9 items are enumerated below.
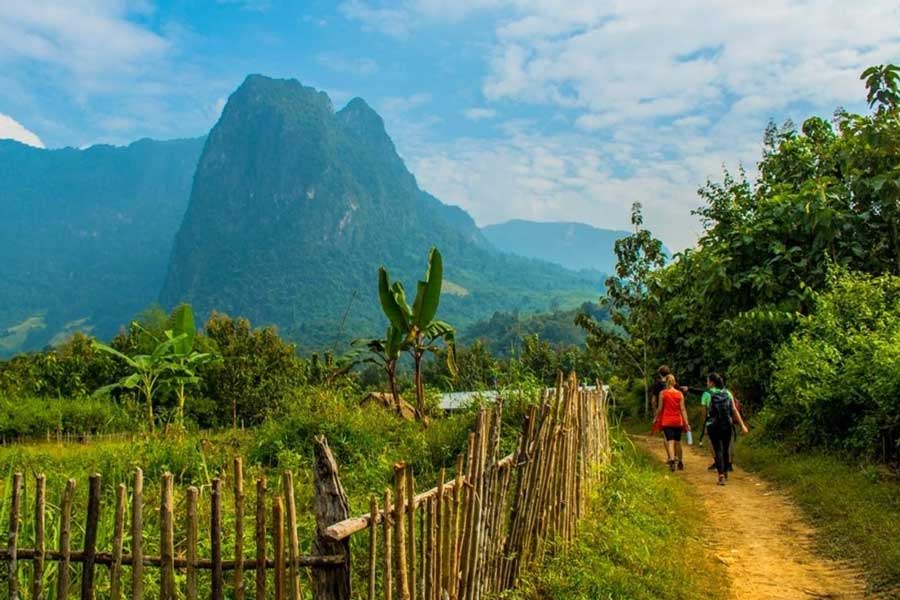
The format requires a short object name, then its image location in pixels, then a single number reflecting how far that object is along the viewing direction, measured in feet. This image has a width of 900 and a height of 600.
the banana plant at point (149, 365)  45.34
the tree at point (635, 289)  60.34
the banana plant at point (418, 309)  35.19
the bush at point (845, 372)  26.99
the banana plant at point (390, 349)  37.09
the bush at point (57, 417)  56.24
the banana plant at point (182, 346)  48.21
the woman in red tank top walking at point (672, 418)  32.14
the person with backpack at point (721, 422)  30.50
